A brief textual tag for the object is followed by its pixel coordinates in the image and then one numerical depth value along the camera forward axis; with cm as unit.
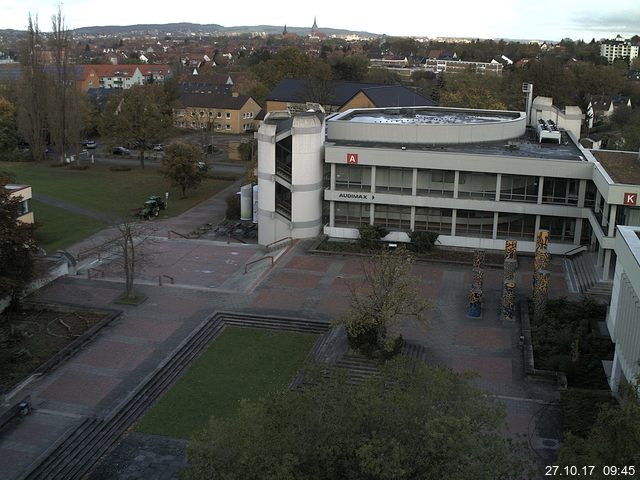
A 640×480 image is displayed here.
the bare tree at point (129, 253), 3247
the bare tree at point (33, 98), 7106
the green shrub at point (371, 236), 4059
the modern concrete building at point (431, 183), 3903
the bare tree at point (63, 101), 7000
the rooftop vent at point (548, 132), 4553
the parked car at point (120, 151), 7544
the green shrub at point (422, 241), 4006
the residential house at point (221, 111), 9138
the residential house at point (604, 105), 10001
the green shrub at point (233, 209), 4853
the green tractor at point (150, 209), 4925
